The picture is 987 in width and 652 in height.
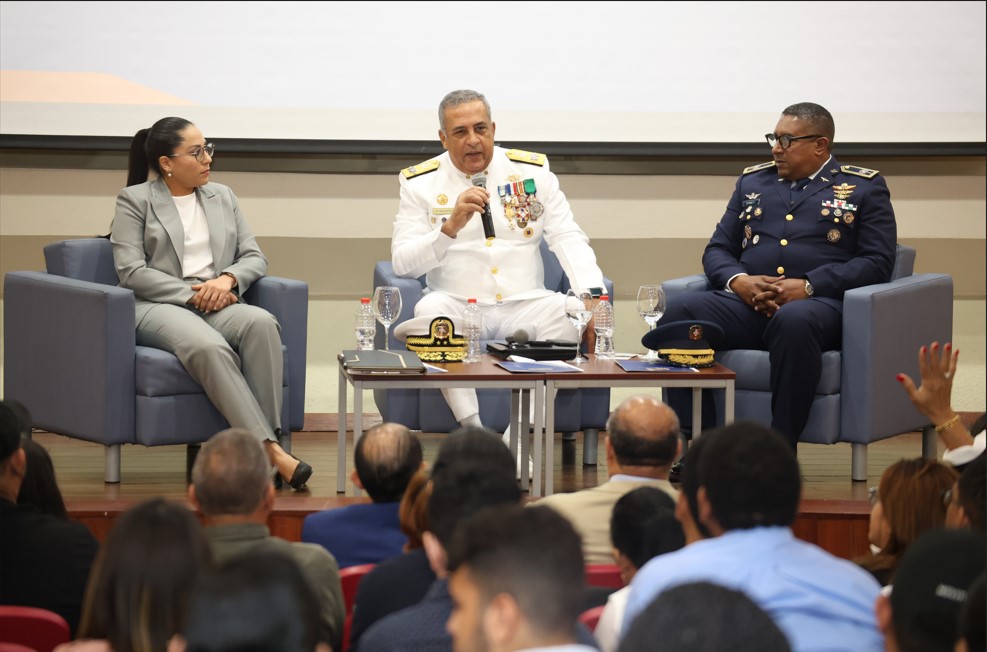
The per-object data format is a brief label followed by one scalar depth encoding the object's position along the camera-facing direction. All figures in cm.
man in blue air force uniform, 835
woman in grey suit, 799
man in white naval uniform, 897
